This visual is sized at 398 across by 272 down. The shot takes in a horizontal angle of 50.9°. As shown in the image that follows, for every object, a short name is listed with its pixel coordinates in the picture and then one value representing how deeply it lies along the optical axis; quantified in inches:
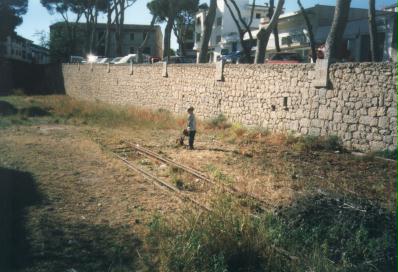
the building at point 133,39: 3043.8
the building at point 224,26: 2148.0
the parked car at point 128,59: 1303.8
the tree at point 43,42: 2975.9
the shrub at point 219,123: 695.1
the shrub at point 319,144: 505.4
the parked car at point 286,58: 892.0
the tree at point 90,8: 1976.5
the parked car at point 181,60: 1206.1
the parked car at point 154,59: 1351.9
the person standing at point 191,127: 522.3
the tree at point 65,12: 2098.2
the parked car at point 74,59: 1740.9
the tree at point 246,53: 1146.0
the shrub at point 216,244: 194.4
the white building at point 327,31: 1157.1
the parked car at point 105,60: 1407.1
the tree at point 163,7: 2000.6
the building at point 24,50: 2711.6
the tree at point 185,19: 2203.5
